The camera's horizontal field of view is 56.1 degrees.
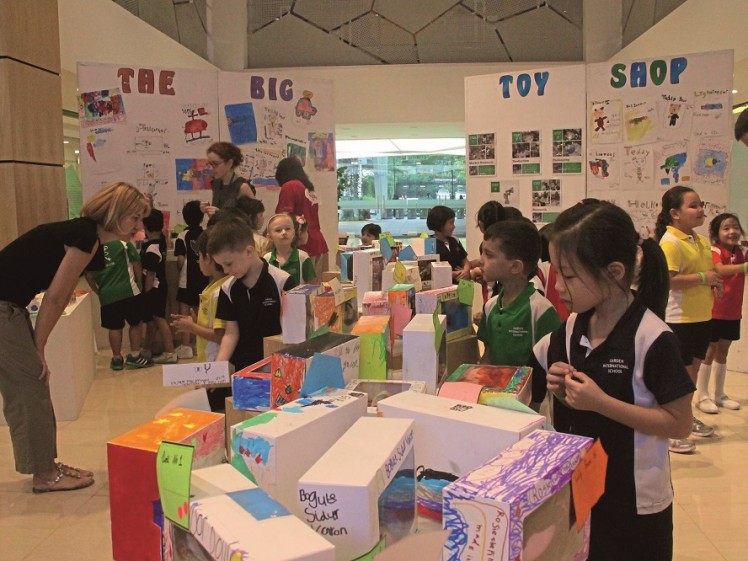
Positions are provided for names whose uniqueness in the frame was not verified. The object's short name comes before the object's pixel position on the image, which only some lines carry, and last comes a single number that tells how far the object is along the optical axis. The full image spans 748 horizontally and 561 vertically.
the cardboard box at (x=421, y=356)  1.63
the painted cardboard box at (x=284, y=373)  1.46
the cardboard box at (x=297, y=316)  2.09
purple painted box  0.84
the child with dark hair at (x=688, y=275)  3.55
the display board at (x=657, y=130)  5.44
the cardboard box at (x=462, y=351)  2.11
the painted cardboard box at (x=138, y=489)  1.11
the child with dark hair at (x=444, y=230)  4.79
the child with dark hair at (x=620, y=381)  1.40
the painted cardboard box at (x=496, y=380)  1.39
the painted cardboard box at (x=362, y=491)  0.89
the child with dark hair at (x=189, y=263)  5.82
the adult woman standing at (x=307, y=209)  5.12
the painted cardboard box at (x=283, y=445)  1.03
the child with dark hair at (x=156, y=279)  5.97
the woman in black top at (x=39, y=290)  2.92
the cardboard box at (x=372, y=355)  1.77
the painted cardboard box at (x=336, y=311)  2.10
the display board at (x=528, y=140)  6.09
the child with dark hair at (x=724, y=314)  4.30
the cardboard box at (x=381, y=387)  1.55
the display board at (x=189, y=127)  5.92
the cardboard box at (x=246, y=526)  0.77
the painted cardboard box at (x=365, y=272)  3.25
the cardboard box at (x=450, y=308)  2.21
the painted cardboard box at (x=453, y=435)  1.12
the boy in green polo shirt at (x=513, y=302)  2.18
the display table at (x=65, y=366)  4.27
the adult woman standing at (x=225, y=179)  4.75
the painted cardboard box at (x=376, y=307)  2.20
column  3.77
